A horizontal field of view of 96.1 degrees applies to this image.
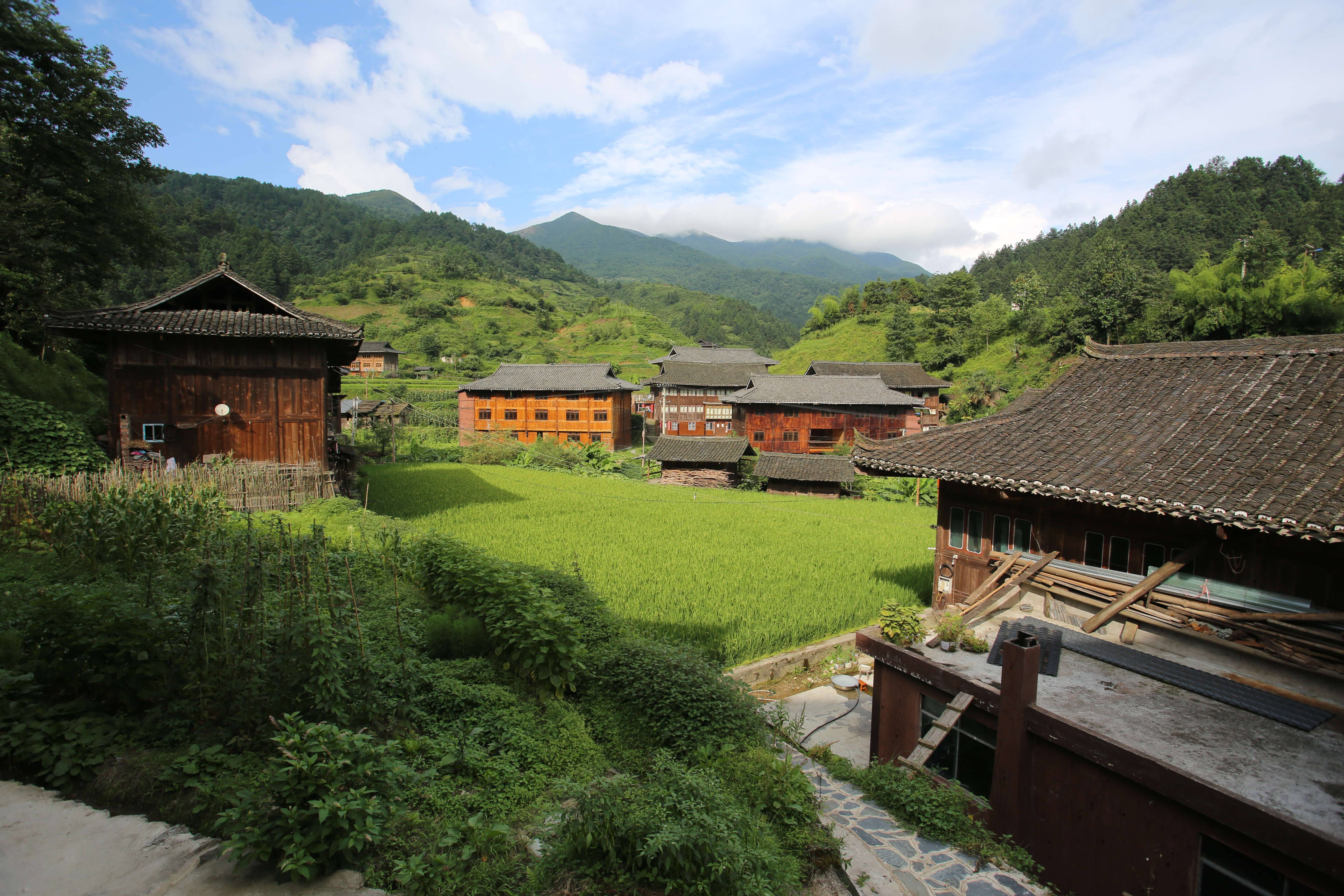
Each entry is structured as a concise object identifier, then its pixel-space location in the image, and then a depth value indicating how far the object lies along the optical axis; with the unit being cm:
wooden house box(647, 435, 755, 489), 3123
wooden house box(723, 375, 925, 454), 3706
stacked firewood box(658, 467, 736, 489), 3128
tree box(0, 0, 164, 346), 1658
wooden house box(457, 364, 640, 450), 3875
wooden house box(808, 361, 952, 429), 4553
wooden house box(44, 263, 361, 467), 1370
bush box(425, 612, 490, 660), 711
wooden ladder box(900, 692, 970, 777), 607
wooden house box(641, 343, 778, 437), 4188
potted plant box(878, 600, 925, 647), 772
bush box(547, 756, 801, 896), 357
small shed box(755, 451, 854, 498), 2984
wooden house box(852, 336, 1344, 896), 478
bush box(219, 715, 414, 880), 321
